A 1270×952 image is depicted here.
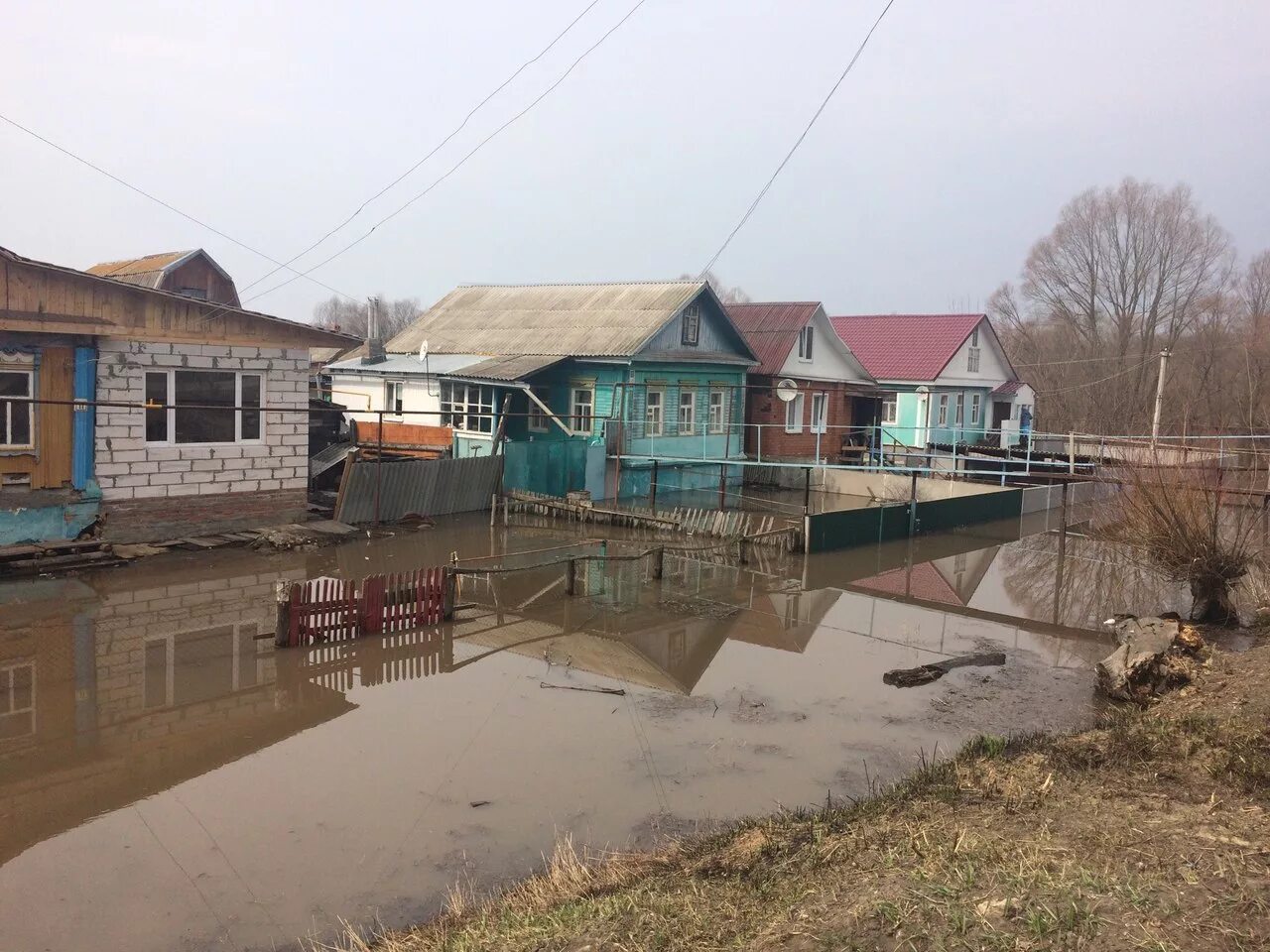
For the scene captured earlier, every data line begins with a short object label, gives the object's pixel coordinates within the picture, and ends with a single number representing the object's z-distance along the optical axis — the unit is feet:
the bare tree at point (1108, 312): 168.76
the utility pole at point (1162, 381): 110.11
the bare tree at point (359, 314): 267.18
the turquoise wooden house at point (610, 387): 78.74
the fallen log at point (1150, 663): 37.24
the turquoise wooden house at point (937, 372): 123.65
